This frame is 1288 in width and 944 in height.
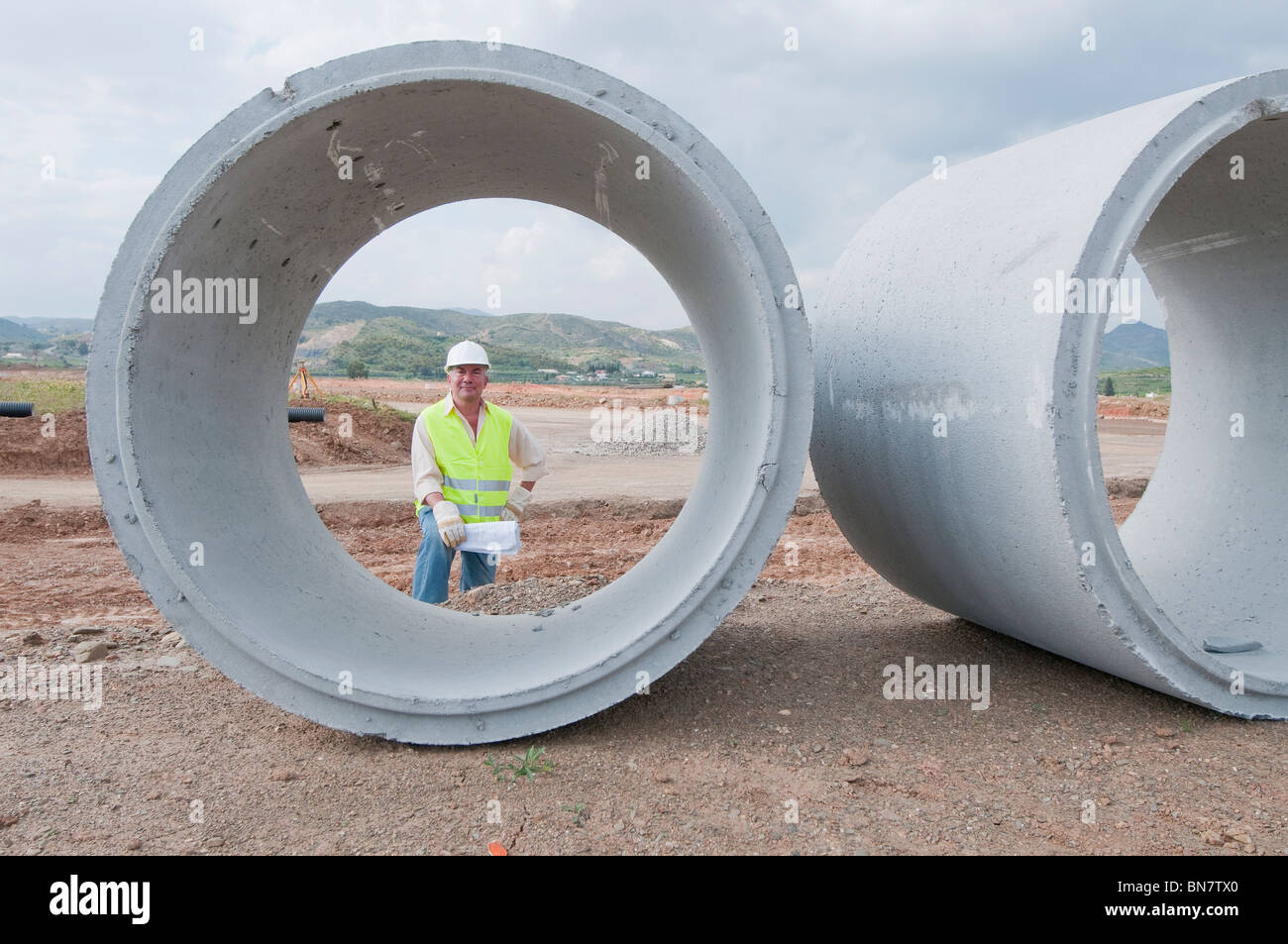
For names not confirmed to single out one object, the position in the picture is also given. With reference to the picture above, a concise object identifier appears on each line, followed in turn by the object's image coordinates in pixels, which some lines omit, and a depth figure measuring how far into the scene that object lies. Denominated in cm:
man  480
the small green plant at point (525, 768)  300
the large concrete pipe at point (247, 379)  295
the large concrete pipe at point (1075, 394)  297
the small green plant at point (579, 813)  275
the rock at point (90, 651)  421
